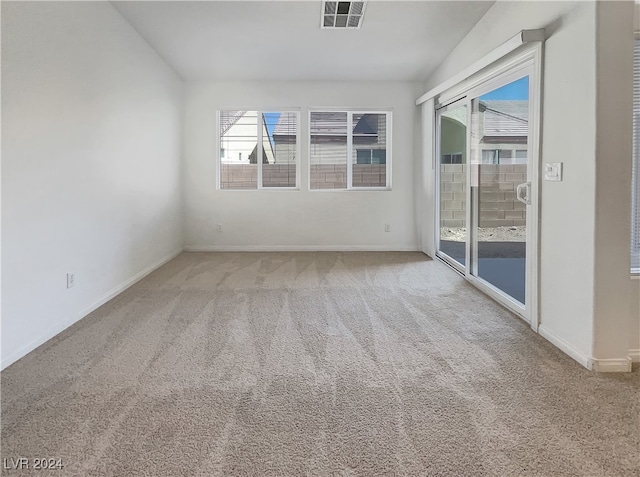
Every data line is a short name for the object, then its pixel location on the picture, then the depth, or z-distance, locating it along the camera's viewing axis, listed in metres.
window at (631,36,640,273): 2.64
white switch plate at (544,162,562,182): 2.84
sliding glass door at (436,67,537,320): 3.49
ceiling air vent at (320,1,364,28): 3.85
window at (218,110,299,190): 6.74
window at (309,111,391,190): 6.72
